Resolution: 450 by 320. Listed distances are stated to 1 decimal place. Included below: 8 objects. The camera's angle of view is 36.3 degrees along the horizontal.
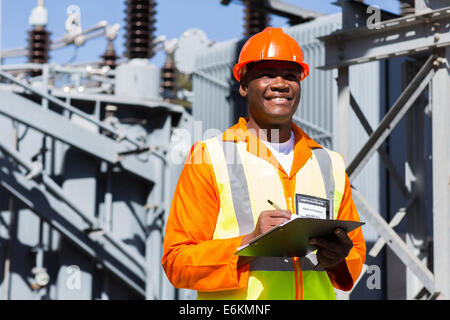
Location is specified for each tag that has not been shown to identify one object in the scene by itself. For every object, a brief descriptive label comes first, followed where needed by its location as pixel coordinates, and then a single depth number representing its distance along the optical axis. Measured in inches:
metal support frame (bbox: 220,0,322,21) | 502.0
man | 112.7
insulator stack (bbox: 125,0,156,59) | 565.9
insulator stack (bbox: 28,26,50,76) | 701.3
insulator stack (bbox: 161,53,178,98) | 647.1
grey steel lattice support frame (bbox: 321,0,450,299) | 266.5
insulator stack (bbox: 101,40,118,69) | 620.1
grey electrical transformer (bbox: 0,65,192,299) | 460.4
